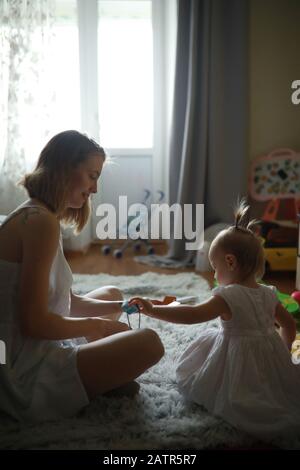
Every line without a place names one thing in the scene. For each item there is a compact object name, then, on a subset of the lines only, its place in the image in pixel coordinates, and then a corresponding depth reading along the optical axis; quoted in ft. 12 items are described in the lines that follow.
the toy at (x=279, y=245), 9.12
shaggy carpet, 3.49
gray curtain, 9.52
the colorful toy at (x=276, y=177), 10.41
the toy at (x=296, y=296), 7.13
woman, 3.60
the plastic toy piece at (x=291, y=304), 6.60
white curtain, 9.52
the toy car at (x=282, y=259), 9.11
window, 11.44
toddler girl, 3.76
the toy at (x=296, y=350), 4.88
